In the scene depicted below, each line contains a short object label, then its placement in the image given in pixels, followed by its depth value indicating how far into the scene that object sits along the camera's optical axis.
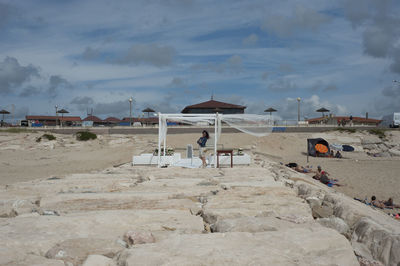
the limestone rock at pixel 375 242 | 2.88
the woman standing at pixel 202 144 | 11.33
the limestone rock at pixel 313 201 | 4.74
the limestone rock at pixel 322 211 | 4.38
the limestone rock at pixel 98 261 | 2.52
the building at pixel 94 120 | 52.98
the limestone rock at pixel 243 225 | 3.40
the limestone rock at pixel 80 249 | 2.70
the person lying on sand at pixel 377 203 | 8.80
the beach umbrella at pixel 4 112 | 47.62
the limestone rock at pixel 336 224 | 3.64
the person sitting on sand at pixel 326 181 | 11.51
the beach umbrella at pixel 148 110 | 46.99
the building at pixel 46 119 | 57.50
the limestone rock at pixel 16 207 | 4.18
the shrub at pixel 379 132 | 30.42
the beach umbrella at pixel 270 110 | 44.24
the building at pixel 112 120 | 58.26
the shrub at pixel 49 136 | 26.46
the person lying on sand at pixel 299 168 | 14.46
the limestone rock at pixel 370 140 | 28.17
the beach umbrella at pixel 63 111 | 44.88
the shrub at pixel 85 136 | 27.35
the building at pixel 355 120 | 48.59
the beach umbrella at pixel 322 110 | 44.81
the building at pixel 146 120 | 56.63
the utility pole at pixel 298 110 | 39.78
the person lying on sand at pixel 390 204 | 8.98
